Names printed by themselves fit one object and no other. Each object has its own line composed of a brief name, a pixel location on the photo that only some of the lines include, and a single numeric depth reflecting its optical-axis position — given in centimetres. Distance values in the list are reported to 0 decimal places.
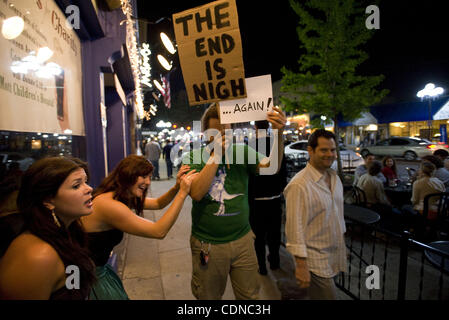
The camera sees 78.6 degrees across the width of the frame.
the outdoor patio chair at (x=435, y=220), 456
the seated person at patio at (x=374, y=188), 546
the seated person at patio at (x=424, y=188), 480
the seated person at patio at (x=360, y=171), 708
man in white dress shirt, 229
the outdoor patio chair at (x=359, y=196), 557
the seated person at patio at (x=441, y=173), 563
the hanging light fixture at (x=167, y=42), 669
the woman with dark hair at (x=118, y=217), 198
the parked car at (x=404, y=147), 1794
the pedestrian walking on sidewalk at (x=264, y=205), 375
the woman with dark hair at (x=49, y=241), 125
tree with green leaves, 1073
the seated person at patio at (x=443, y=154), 653
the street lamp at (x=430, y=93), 1760
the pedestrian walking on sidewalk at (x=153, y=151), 1257
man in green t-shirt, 221
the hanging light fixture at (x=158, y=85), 1123
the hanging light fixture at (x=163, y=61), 786
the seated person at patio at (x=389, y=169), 673
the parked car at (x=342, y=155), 1470
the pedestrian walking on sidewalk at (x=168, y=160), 1359
